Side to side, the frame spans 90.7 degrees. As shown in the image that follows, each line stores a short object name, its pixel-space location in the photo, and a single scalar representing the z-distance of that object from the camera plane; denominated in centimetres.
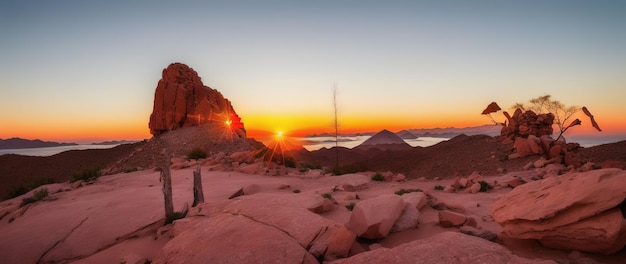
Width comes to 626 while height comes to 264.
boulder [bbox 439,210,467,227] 732
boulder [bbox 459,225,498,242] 607
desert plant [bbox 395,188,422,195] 1225
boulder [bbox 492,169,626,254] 462
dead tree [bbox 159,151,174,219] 995
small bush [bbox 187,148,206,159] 3006
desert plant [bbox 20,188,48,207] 1463
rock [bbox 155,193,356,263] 527
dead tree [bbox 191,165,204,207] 1111
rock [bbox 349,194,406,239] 663
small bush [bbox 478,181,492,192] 1406
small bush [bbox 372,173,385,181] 1802
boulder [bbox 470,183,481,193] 1385
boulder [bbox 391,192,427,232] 728
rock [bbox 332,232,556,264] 428
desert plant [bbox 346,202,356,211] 990
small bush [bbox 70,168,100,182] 2095
